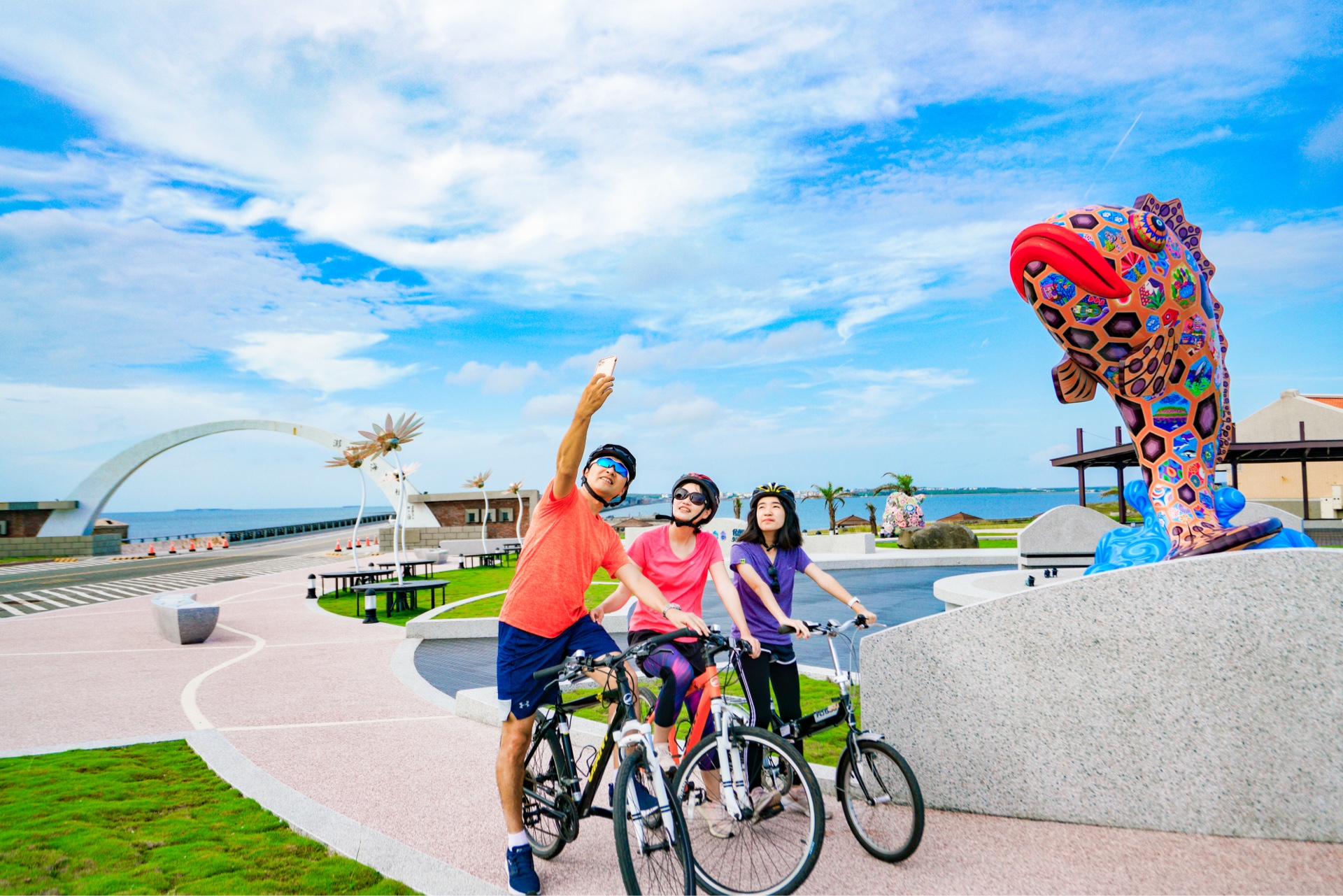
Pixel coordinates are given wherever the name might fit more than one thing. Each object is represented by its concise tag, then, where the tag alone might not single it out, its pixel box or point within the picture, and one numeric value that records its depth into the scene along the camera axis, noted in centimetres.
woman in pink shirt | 386
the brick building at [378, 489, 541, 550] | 4031
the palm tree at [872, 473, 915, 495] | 3738
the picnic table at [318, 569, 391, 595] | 1630
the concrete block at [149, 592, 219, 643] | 1120
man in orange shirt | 354
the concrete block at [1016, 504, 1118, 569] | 1430
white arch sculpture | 4072
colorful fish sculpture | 621
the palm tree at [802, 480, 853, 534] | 4141
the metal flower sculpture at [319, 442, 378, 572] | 1909
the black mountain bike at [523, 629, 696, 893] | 288
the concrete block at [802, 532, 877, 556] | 2345
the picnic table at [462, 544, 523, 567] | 2591
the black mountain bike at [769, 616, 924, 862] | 347
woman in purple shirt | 410
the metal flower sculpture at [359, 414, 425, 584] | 1858
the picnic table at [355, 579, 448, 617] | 1405
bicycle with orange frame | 316
